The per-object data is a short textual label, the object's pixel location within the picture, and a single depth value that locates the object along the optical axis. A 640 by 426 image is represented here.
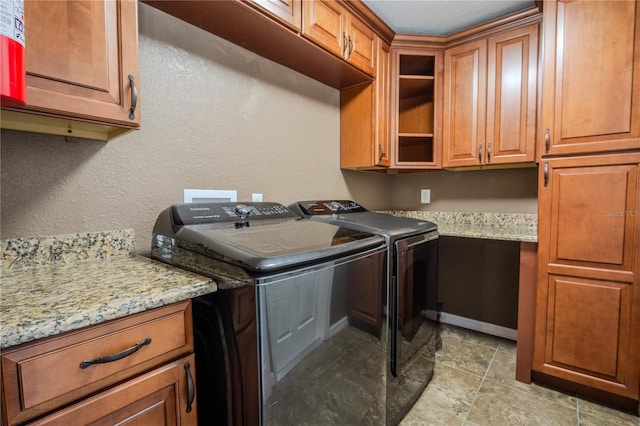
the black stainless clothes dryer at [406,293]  1.43
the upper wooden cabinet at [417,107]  2.35
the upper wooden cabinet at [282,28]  1.34
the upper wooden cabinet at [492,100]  2.04
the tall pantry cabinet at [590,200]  1.53
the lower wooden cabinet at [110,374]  0.61
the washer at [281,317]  0.87
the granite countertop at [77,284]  0.63
